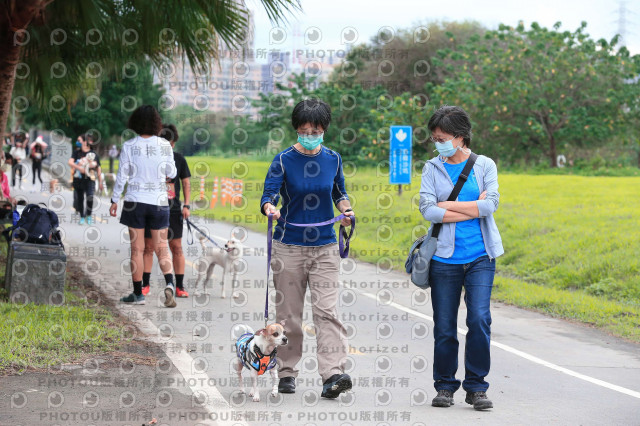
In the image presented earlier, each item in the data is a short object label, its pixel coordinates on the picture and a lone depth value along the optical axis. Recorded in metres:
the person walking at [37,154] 32.91
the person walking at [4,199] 12.84
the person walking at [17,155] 32.22
